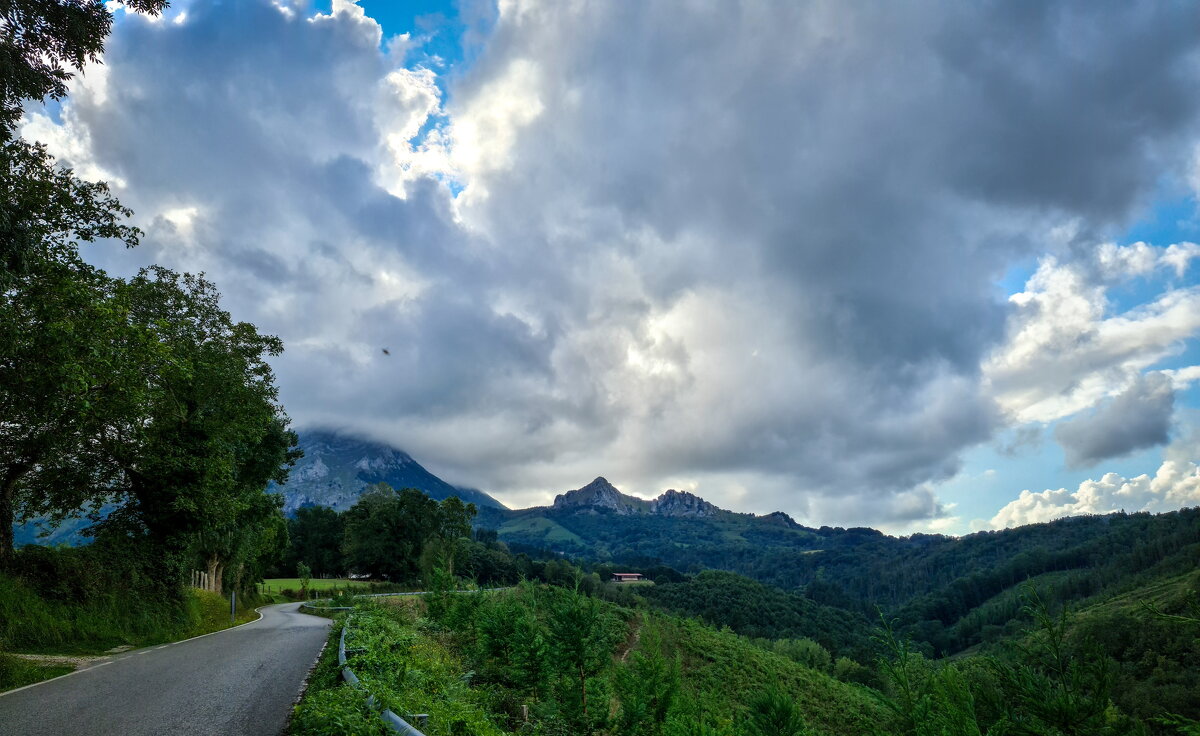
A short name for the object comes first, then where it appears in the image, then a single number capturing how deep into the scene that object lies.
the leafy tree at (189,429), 24.84
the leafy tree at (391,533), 78.06
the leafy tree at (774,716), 11.37
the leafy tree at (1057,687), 8.30
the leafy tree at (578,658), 14.68
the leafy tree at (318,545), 100.38
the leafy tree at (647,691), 14.88
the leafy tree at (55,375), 15.60
